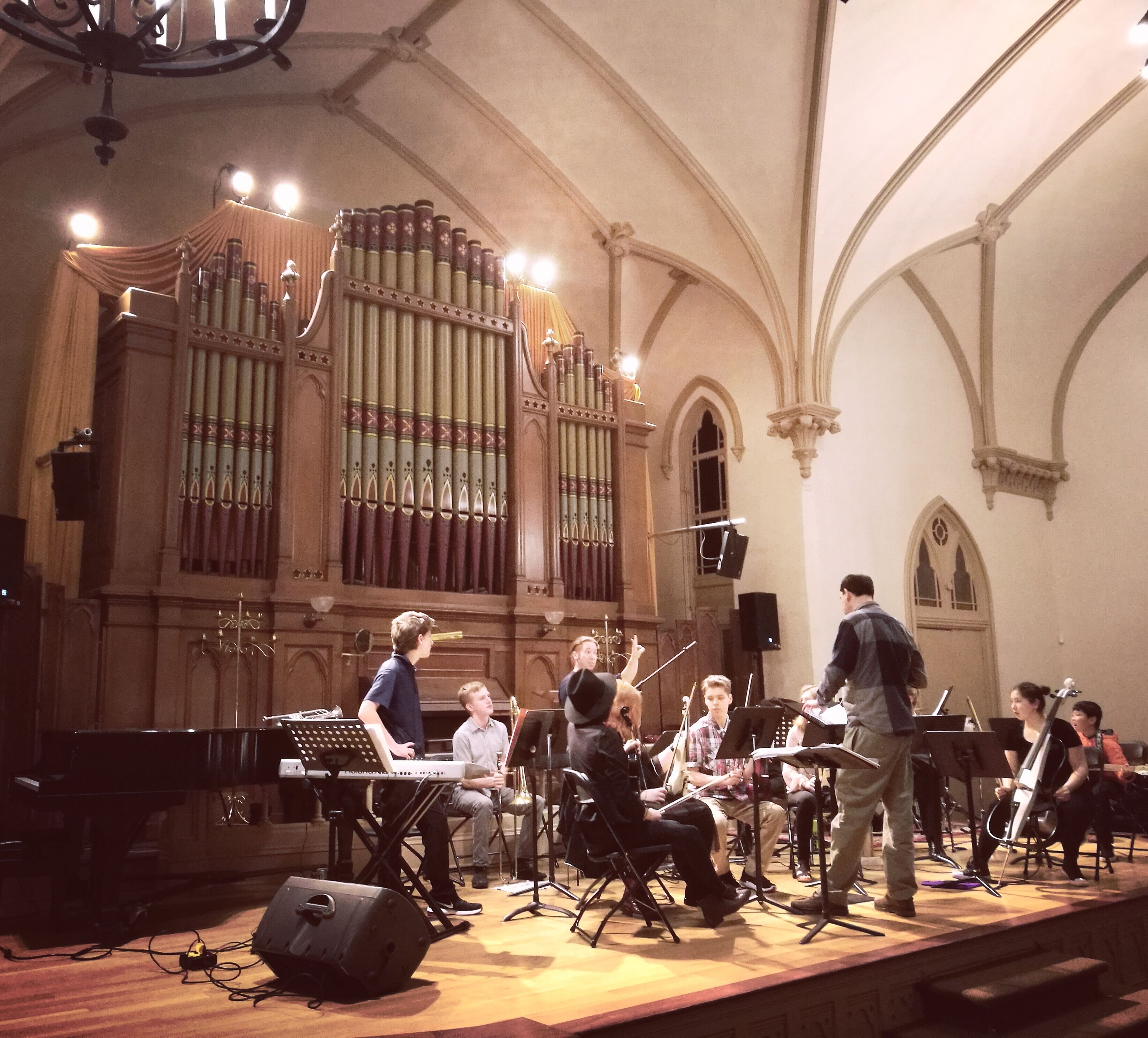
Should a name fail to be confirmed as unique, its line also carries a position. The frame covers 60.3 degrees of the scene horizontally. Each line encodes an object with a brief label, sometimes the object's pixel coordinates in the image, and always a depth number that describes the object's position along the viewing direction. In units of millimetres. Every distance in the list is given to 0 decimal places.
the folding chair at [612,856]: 5270
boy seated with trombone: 7266
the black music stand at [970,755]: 6578
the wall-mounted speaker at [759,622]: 11273
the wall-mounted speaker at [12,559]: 6516
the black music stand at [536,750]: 5875
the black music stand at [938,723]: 7852
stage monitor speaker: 4121
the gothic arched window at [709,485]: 13258
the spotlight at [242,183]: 10570
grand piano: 5516
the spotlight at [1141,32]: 9219
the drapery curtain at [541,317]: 11727
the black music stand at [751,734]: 5641
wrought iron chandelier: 3838
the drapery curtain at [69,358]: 8078
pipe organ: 8055
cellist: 6824
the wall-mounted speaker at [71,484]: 7363
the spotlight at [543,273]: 12219
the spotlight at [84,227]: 9625
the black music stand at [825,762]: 5012
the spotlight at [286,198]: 10914
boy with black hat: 5254
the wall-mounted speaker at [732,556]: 10641
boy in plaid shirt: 6594
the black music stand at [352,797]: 4668
